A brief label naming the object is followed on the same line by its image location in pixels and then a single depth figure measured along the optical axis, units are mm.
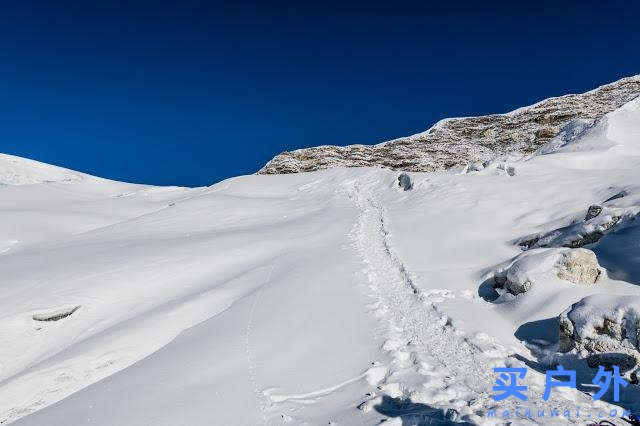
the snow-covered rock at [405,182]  27008
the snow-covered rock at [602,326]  6789
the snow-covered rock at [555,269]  9773
